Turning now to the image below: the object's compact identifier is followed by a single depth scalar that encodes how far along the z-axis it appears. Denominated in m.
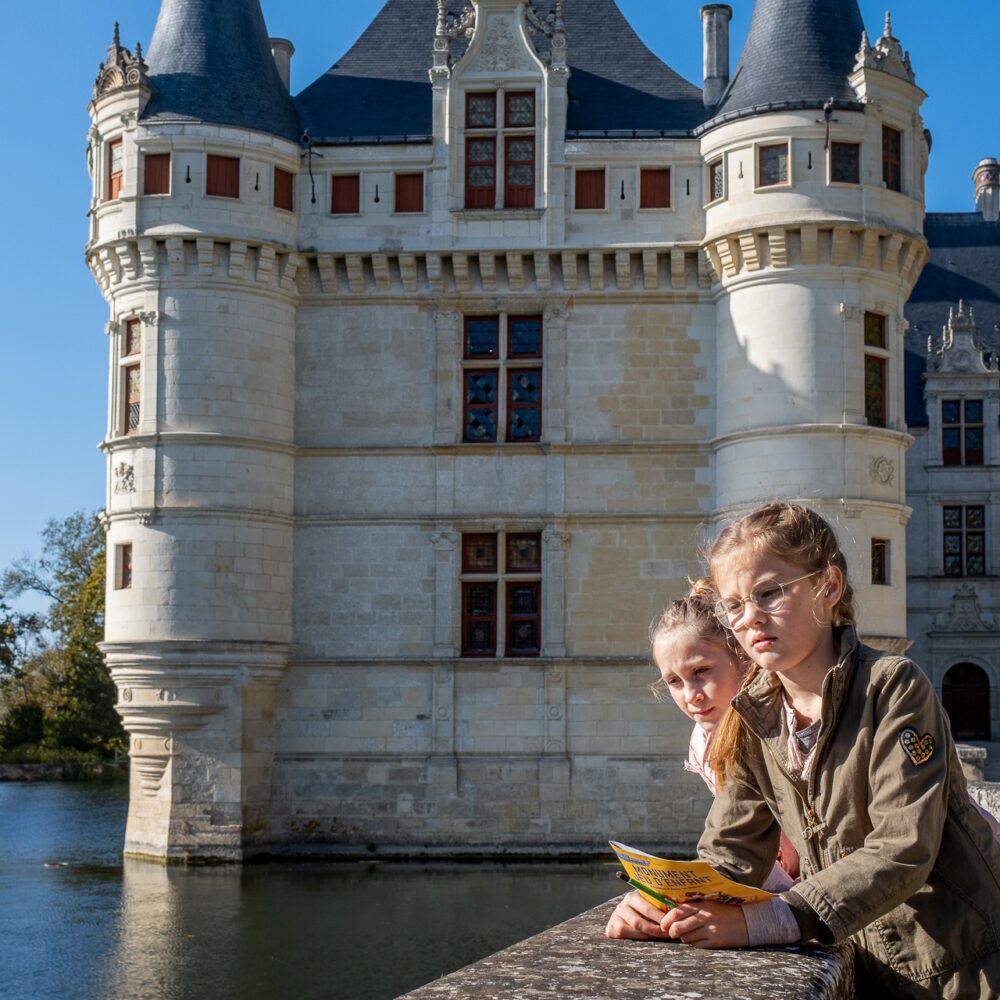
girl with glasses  2.66
